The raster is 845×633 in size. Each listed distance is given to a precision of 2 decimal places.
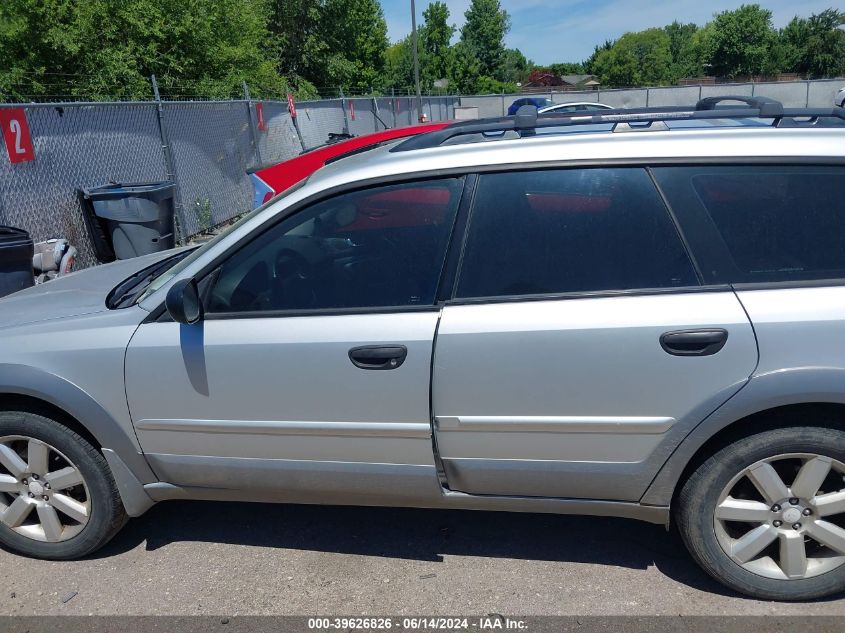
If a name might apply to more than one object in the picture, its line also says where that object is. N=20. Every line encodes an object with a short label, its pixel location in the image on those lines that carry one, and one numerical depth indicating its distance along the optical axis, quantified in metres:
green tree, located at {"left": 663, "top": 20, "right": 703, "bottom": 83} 95.12
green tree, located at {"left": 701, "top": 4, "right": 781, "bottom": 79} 84.31
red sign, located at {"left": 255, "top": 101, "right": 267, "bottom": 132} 12.30
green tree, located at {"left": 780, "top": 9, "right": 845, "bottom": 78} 77.06
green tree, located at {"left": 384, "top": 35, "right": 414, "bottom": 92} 48.17
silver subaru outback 2.44
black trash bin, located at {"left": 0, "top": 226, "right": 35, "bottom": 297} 5.54
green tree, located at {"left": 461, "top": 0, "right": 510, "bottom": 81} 72.38
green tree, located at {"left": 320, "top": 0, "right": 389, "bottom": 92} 36.41
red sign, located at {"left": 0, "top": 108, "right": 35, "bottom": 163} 6.56
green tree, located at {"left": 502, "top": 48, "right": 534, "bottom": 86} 82.19
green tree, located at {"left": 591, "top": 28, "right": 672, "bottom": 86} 87.69
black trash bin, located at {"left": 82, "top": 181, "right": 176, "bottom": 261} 7.51
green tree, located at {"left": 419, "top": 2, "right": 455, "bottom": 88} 61.44
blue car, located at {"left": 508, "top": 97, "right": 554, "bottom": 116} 20.91
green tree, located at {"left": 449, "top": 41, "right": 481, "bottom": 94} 61.14
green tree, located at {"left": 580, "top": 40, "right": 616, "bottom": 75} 103.39
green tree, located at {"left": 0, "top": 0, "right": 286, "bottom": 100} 14.77
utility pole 28.31
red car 6.56
